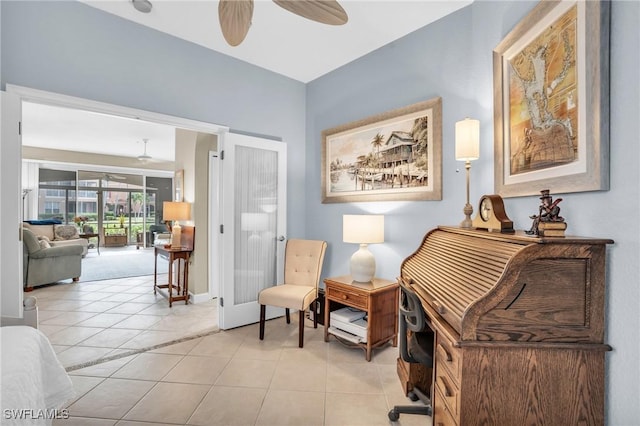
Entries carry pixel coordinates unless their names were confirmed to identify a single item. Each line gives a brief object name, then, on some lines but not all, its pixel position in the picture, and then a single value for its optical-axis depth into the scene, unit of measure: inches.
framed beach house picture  102.3
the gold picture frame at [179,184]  183.6
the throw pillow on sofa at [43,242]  200.8
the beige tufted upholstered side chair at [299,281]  111.5
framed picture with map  47.3
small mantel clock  56.8
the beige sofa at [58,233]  244.4
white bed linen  40.9
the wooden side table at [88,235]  306.1
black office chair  62.4
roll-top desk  44.1
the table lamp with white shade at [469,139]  75.8
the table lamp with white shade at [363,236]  107.3
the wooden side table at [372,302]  100.5
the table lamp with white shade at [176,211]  168.2
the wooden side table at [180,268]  157.6
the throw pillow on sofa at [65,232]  257.8
